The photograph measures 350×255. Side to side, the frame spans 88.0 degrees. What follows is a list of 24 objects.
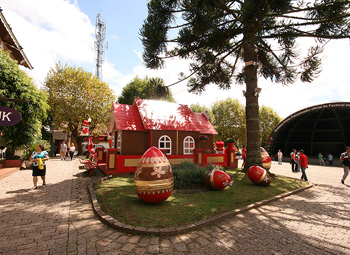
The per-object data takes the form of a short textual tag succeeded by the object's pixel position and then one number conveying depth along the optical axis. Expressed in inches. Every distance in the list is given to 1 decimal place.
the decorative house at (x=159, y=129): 489.1
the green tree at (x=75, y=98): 908.6
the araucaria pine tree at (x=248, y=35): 313.3
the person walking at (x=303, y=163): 401.5
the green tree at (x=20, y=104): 476.4
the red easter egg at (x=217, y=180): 289.6
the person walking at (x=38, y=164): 303.1
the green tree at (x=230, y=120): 1376.7
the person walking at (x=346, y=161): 383.9
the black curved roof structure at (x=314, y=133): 1032.2
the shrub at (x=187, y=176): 322.0
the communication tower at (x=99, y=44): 1475.1
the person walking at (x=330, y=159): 865.8
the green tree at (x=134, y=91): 1234.4
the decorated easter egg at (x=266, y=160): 455.5
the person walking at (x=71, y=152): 764.3
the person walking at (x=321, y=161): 855.7
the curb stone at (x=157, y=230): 157.3
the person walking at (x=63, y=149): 758.5
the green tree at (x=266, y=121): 1448.7
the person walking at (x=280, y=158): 840.2
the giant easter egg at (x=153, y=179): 214.8
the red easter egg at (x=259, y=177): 328.5
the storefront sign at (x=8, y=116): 179.0
